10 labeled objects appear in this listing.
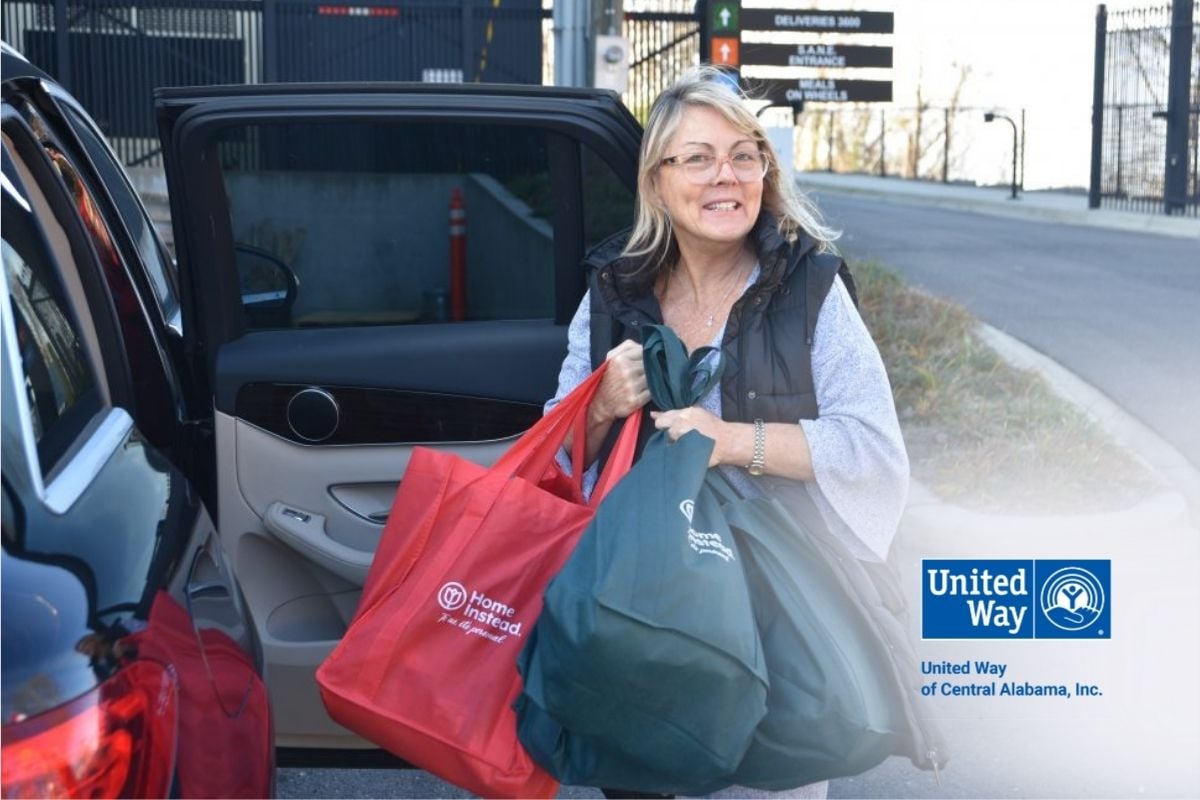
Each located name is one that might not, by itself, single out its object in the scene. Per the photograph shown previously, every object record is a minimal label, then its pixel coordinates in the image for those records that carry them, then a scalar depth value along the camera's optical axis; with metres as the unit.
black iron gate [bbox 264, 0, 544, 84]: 15.55
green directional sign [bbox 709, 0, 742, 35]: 12.60
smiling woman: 2.63
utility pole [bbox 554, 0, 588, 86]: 9.16
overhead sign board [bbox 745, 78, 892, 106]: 13.32
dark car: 2.79
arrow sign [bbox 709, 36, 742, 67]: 12.57
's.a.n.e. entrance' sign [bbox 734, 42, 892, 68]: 12.79
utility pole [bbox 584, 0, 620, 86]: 9.02
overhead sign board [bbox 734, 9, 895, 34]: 12.77
